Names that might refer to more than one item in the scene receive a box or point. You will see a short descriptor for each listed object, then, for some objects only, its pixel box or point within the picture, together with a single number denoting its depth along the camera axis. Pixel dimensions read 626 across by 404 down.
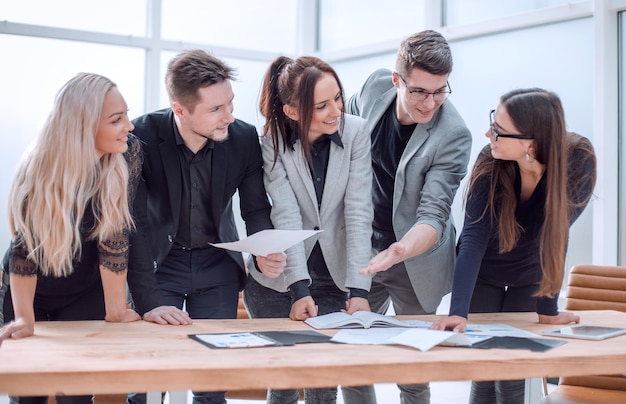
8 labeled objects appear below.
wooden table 1.66
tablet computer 2.29
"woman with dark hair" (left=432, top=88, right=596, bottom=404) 2.42
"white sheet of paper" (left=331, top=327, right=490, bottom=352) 2.02
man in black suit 2.59
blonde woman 2.22
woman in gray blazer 2.58
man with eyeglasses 2.70
